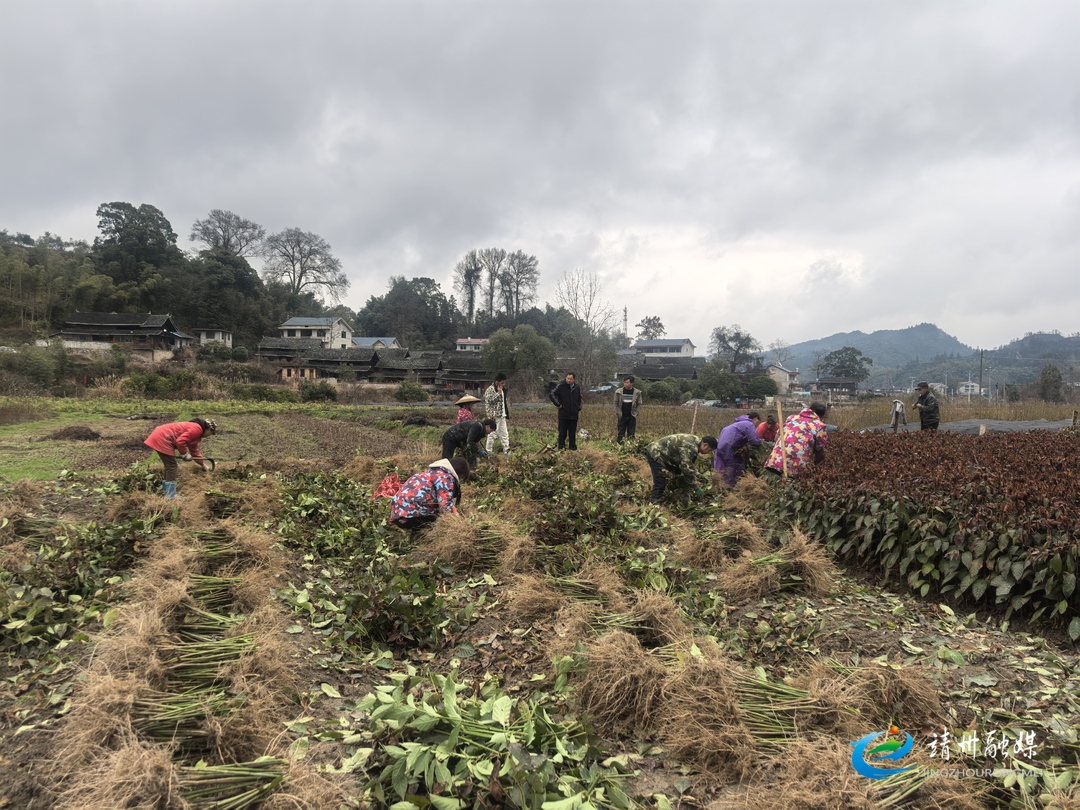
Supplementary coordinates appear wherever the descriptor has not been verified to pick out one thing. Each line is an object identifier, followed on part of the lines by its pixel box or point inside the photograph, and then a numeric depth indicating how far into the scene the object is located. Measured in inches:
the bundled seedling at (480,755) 84.8
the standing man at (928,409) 471.8
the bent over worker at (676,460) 268.5
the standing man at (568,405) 415.5
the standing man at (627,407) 443.8
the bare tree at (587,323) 1448.1
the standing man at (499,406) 401.4
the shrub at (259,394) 1275.8
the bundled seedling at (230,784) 82.0
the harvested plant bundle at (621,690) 111.7
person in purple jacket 284.8
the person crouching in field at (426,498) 218.2
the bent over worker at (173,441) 276.1
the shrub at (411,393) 1486.2
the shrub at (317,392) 1358.3
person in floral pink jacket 273.2
